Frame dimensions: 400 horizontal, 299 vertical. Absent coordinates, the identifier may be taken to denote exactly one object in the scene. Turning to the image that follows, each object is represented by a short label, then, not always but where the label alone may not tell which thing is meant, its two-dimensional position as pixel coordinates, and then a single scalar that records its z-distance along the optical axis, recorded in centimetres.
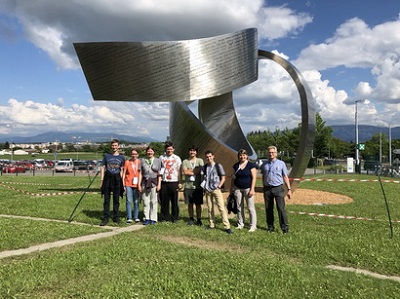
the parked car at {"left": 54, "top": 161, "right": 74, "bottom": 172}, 3872
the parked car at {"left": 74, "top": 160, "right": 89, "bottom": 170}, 3962
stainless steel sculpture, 1150
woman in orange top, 849
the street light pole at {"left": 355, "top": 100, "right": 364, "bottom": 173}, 3449
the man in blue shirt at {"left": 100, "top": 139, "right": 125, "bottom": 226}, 843
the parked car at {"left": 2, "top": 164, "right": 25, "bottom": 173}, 3732
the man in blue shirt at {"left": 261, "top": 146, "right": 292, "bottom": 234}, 774
